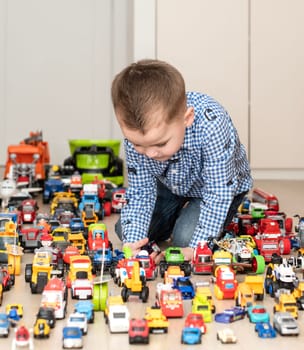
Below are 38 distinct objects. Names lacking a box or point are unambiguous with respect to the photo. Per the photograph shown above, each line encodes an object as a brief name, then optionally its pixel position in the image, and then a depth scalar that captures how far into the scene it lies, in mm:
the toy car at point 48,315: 1759
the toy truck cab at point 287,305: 1815
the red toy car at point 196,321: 1735
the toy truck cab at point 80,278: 1924
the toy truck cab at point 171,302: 1825
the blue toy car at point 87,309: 1788
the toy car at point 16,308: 1821
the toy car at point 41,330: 1718
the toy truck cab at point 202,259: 2129
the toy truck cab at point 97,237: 2200
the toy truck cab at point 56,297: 1813
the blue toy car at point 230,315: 1809
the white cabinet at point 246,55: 3813
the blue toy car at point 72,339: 1679
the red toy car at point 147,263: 2084
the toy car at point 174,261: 2092
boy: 1953
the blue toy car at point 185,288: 1943
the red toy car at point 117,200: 2967
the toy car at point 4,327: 1732
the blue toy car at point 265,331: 1733
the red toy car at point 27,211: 2740
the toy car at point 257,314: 1781
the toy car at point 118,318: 1746
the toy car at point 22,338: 1655
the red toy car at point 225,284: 1954
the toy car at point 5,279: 1996
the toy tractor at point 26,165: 3324
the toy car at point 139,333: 1696
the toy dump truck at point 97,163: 3496
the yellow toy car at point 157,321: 1742
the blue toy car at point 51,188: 3130
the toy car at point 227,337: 1712
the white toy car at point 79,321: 1723
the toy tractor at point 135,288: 1924
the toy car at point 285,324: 1731
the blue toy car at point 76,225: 2414
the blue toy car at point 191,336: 1705
